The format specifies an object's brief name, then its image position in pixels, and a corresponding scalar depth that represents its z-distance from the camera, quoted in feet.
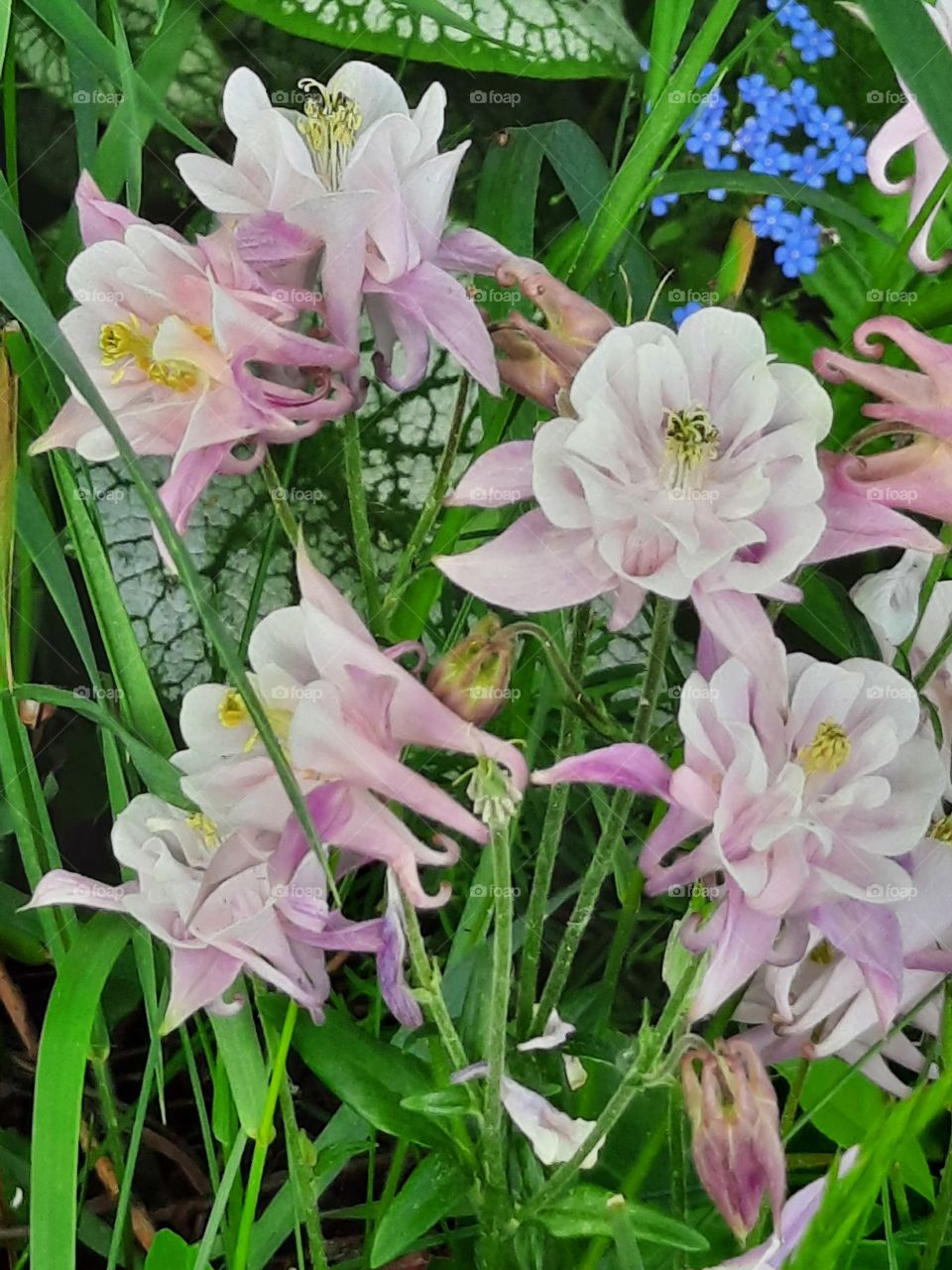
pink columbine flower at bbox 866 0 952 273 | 1.38
